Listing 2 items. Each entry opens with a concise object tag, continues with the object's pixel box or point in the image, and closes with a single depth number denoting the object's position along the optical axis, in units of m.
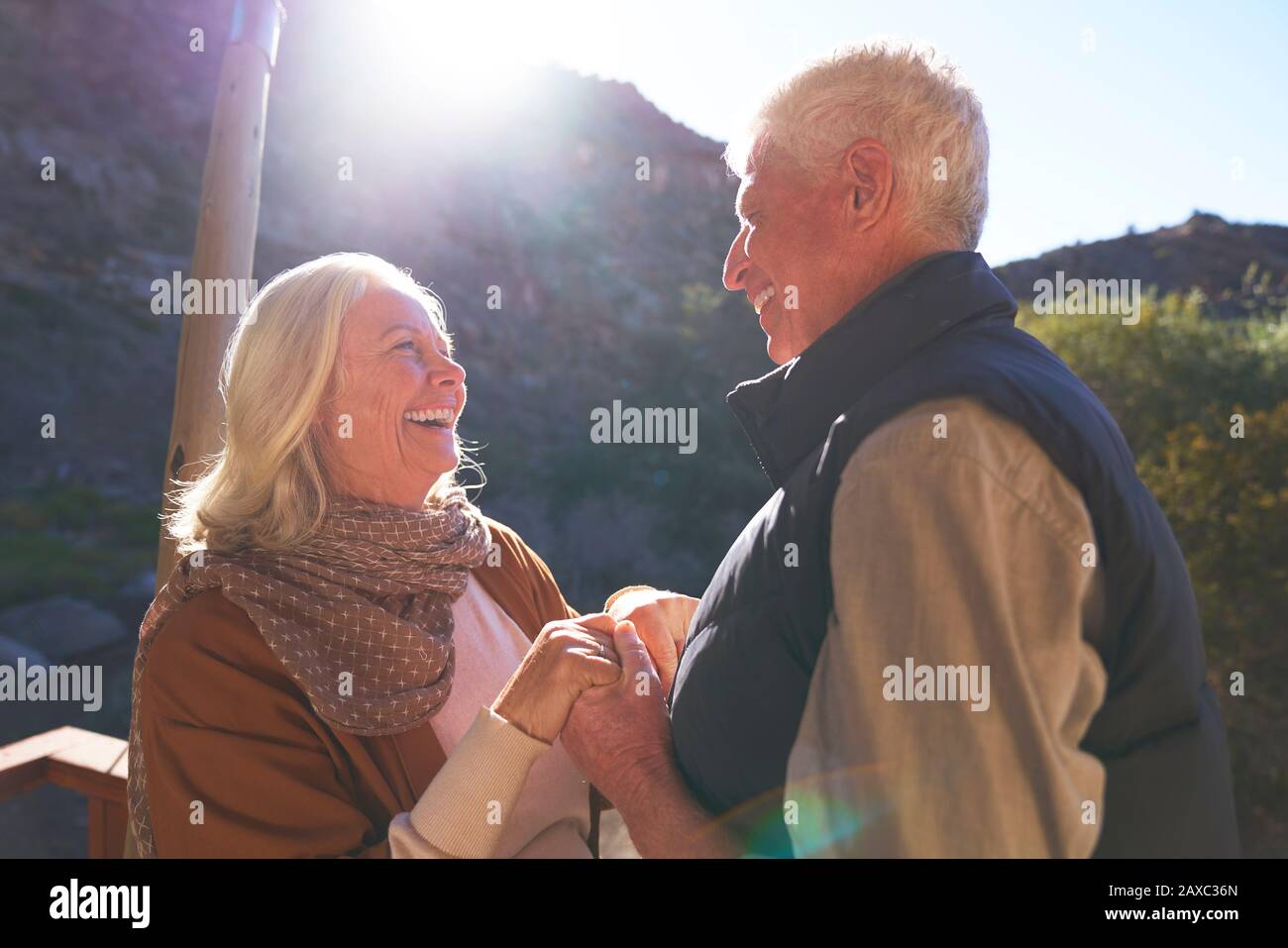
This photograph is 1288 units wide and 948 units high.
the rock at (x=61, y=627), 9.68
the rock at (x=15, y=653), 8.59
